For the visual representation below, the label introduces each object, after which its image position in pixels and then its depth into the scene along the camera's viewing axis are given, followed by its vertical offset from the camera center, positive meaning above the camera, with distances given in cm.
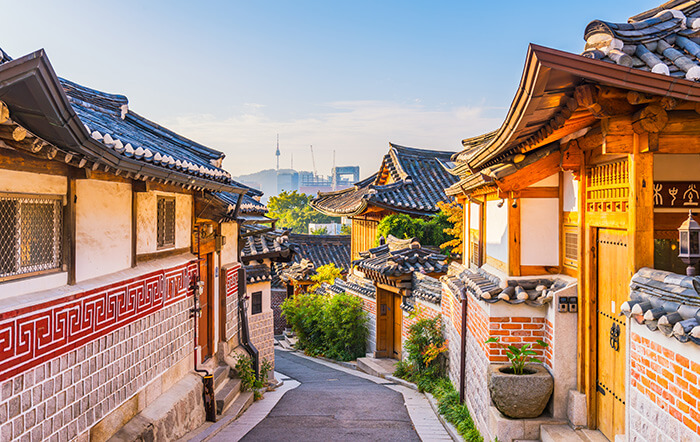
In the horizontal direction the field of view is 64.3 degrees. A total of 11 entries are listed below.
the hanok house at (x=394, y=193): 2164 +135
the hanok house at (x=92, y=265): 446 -45
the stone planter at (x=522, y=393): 666 -201
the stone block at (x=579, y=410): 640 -214
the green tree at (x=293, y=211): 6762 +181
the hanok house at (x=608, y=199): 418 +29
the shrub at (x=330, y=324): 1959 -372
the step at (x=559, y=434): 619 -237
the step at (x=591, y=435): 608 -234
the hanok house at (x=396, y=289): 1509 -187
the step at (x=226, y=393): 1031 -333
